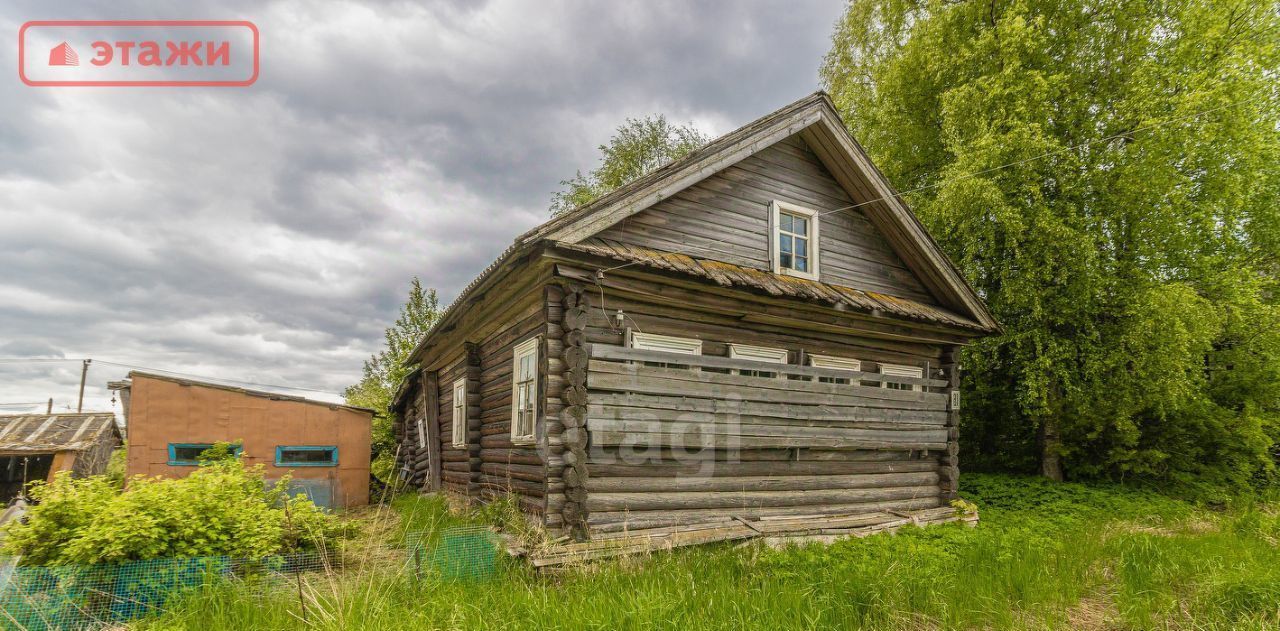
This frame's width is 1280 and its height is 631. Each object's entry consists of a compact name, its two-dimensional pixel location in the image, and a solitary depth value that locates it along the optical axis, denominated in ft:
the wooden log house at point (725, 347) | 25.89
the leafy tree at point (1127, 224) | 40.70
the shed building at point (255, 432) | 44.52
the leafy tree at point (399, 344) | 88.92
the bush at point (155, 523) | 17.62
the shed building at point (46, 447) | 68.54
